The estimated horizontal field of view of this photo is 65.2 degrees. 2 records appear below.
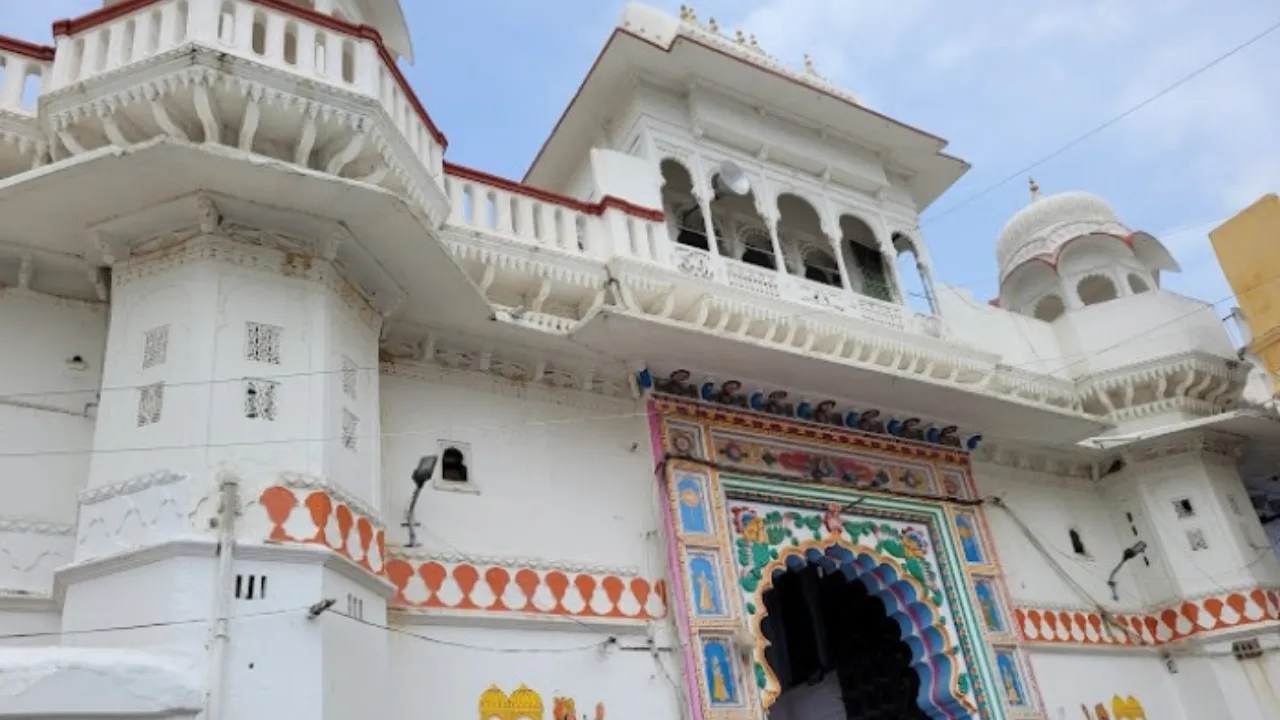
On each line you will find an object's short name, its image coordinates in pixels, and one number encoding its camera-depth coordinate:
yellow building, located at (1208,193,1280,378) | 9.56
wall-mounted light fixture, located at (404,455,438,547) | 5.96
